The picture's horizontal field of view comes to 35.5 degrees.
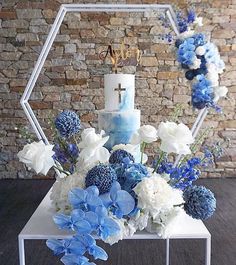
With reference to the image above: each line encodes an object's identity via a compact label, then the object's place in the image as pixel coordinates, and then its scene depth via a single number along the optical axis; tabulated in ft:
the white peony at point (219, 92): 3.41
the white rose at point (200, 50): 3.45
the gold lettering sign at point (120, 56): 4.44
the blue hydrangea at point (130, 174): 2.81
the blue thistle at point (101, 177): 2.63
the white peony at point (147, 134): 3.01
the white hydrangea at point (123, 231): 2.66
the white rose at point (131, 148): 3.42
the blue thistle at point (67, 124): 3.30
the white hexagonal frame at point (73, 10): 4.44
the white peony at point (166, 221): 2.91
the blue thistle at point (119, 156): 3.12
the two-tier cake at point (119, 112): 4.09
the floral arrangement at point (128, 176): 2.24
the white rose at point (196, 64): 3.48
